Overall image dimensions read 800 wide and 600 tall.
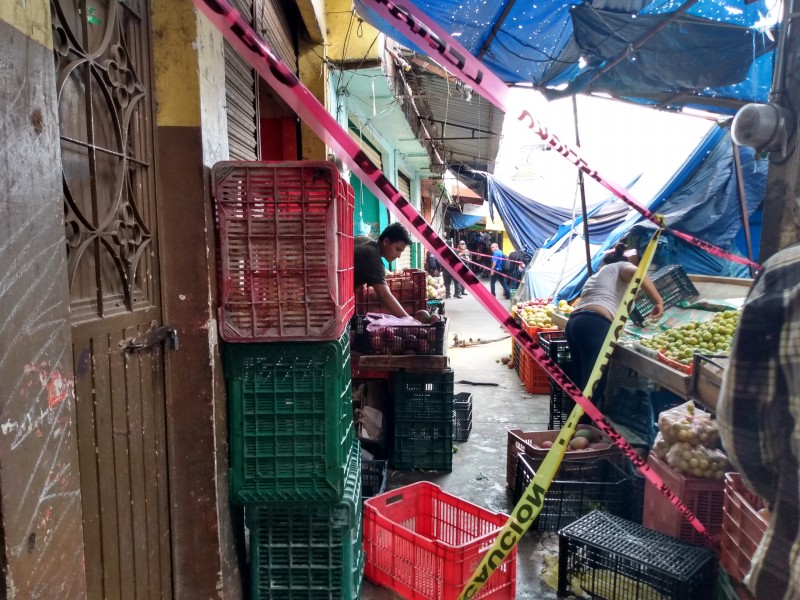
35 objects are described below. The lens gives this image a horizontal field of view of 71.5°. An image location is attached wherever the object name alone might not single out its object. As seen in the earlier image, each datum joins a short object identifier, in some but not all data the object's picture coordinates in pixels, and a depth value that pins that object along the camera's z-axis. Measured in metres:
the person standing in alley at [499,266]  19.48
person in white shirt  5.22
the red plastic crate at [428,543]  2.96
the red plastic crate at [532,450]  4.09
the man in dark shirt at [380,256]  4.68
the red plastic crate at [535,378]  7.68
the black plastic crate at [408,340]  4.76
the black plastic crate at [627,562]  2.83
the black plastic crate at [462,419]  5.82
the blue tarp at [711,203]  7.12
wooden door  1.75
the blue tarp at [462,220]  29.31
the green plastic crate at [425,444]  4.93
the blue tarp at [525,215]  14.97
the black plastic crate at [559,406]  5.68
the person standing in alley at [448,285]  19.84
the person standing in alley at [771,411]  1.34
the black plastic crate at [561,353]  6.01
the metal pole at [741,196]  6.11
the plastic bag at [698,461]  3.27
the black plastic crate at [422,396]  4.84
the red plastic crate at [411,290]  6.12
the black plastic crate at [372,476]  4.21
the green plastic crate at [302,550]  2.76
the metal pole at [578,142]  5.20
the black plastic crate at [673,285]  5.86
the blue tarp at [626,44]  4.45
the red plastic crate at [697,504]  3.26
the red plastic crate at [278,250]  2.51
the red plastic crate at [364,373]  4.87
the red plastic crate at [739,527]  2.52
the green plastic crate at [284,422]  2.64
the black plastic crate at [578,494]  3.94
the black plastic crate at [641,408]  4.92
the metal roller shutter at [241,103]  3.31
